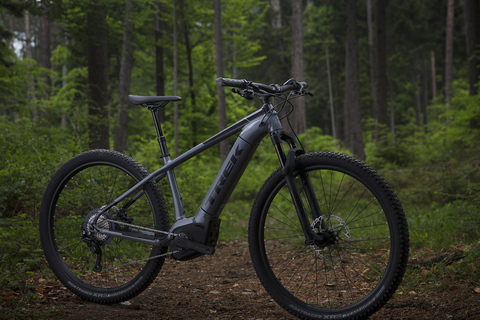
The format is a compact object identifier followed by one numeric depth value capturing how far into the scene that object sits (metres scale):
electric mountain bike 2.25
